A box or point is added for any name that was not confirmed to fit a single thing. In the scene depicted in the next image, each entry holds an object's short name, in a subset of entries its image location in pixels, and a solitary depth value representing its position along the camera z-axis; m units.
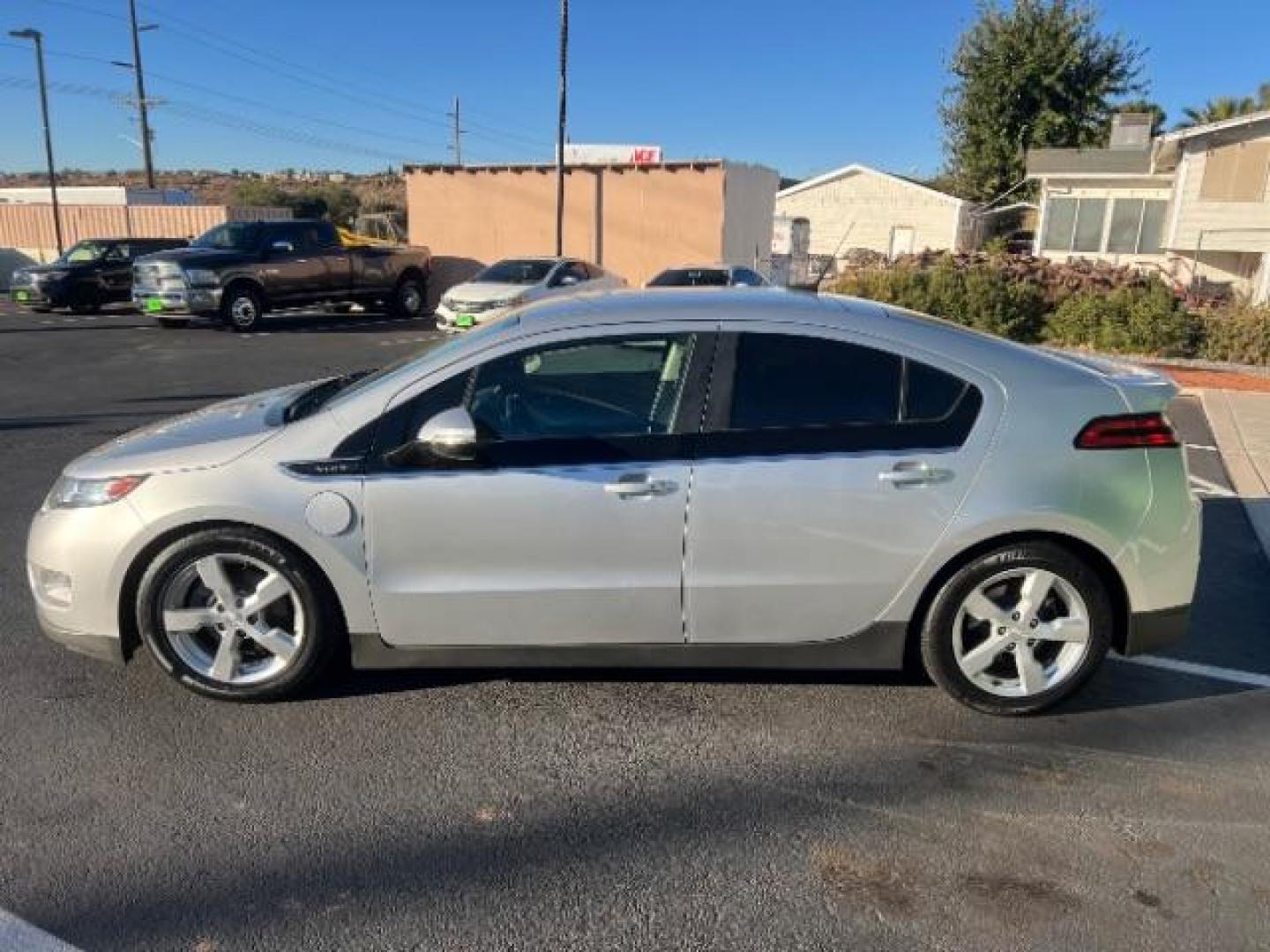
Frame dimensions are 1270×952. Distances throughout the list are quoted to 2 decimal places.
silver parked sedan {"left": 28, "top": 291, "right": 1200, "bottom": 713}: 3.31
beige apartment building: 23.36
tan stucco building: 22.62
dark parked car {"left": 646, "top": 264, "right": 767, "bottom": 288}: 17.22
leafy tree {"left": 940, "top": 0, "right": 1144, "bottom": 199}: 32.12
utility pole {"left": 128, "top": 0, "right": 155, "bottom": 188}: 35.31
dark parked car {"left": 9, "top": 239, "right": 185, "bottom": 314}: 20.89
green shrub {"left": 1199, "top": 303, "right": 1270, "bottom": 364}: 13.13
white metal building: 39.34
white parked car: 16.25
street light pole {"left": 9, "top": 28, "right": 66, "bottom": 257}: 28.80
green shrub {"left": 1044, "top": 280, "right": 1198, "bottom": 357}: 13.46
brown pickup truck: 17.34
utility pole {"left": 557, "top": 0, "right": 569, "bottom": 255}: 22.14
